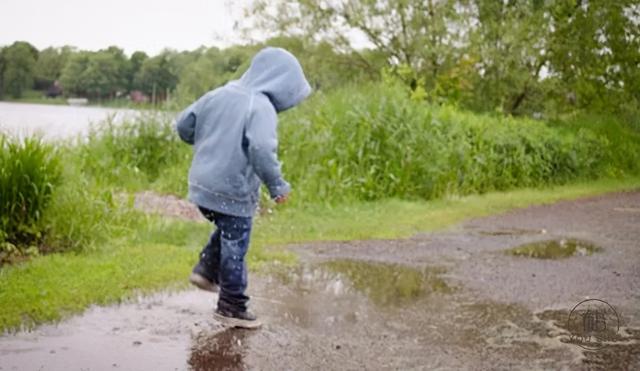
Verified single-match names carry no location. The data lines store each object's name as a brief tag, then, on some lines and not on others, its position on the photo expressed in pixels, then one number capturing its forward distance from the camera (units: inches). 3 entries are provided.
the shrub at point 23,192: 269.9
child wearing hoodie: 191.2
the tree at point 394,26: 812.0
